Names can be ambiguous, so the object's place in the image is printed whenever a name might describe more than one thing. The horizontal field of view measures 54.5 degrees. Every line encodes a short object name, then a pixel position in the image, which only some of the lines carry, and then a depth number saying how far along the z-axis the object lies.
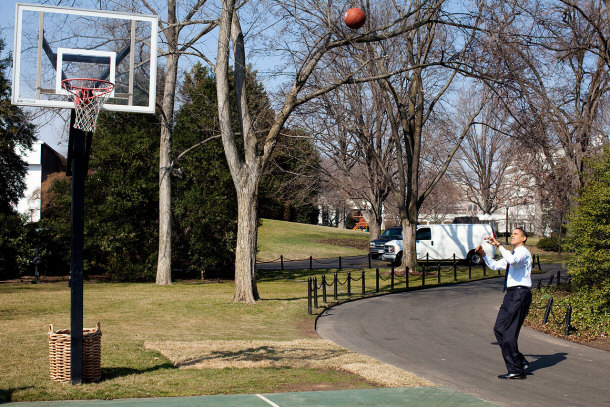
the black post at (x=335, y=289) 18.84
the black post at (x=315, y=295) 16.66
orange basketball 13.59
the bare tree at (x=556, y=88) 17.31
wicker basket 7.88
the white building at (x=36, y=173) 48.08
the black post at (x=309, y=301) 15.98
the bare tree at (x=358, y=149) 28.66
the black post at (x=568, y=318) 13.02
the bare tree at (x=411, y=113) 26.36
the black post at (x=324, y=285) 17.65
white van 32.57
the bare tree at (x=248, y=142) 17.20
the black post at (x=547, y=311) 13.99
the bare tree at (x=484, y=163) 46.53
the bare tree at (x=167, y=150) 22.52
